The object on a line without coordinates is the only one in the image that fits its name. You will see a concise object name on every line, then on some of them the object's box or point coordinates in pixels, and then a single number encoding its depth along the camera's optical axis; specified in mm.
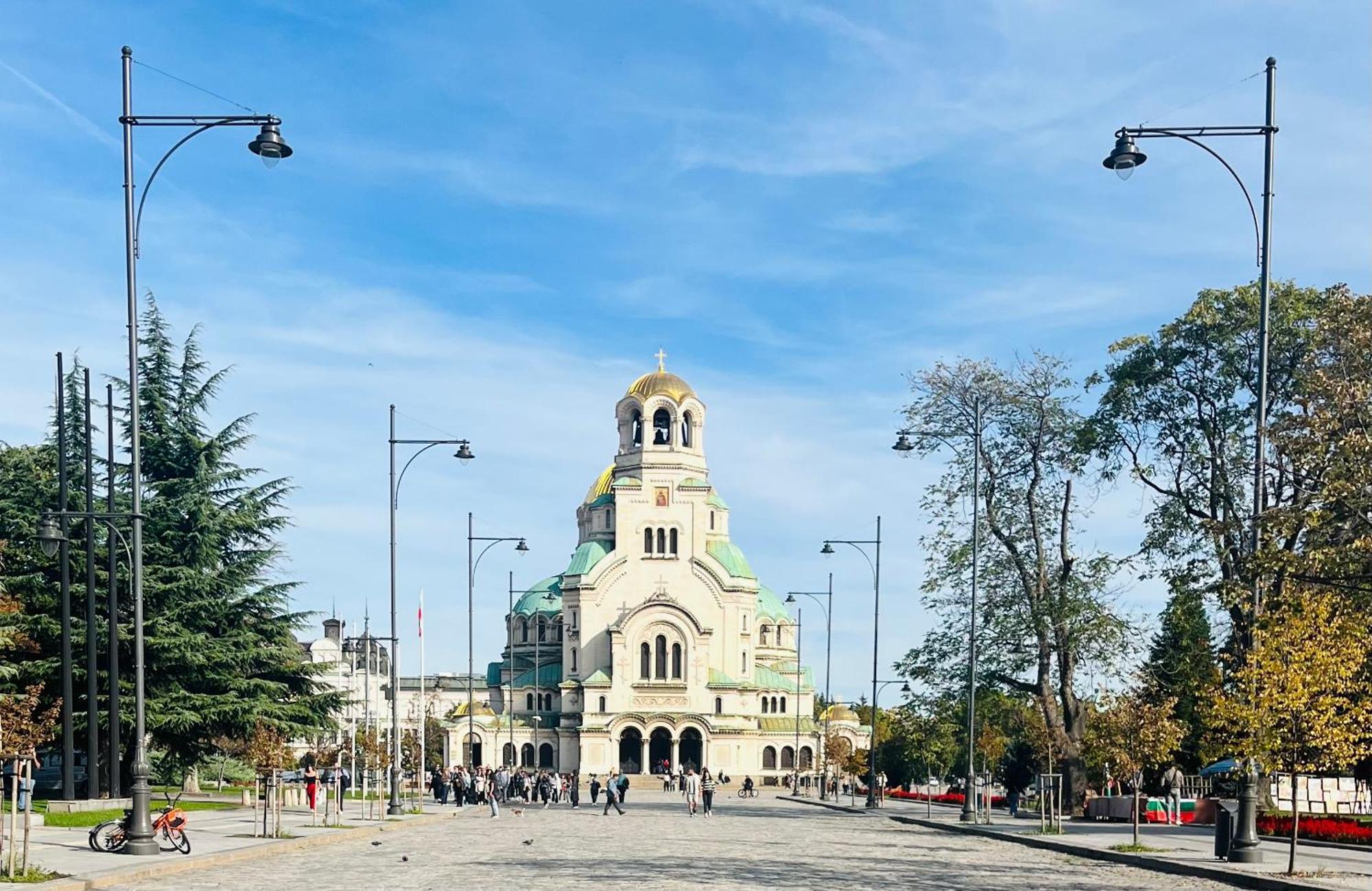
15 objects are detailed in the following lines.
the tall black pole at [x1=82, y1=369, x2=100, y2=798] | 36875
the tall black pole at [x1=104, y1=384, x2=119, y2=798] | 34375
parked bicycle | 24969
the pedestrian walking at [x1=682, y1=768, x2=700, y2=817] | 57469
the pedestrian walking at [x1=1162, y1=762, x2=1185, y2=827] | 48156
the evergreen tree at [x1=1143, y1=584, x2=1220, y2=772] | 44688
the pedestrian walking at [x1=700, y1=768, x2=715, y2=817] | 56312
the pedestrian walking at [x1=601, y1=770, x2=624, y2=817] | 59372
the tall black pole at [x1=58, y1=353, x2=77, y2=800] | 37094
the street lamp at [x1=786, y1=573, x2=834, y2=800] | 84112
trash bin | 27266
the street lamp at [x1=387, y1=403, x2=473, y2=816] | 44781
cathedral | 113500
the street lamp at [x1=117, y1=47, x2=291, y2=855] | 24094
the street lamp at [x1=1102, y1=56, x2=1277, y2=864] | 25580
